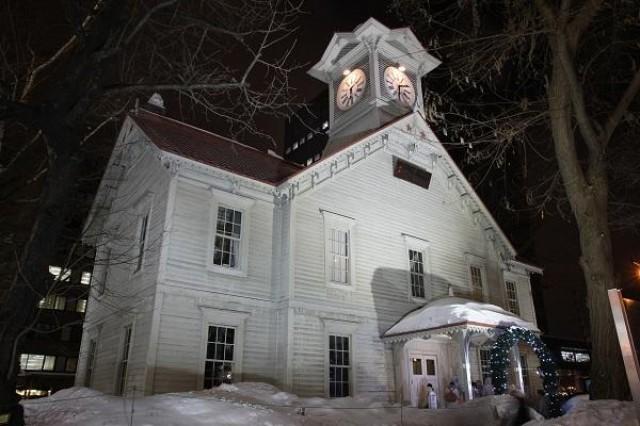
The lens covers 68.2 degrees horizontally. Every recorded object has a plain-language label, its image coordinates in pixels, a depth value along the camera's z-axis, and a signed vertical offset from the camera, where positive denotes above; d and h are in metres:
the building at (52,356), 47.56 +1.91
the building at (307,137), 66.72 +33.83
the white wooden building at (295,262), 13.48 +3.68
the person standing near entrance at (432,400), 15.36 -0.78
